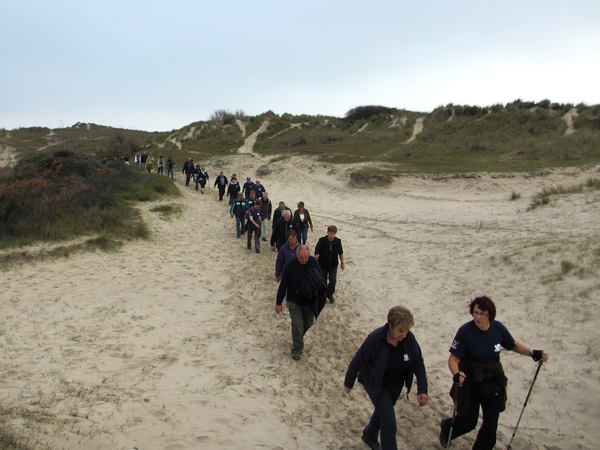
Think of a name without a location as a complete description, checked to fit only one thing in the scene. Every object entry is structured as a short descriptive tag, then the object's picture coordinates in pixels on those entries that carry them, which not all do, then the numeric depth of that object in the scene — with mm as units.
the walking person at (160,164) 25750
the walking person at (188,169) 24281
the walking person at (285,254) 7500
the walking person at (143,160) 28109
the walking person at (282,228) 10305
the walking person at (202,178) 22905
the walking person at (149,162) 26406
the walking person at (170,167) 25797
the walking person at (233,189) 17516
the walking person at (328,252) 8305
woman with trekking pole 3824
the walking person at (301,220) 11156
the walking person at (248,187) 16922
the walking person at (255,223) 12618
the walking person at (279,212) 12392
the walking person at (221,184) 20984
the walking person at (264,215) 13645
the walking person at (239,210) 13859
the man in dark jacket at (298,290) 6077
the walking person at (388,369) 3797
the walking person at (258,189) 15859
